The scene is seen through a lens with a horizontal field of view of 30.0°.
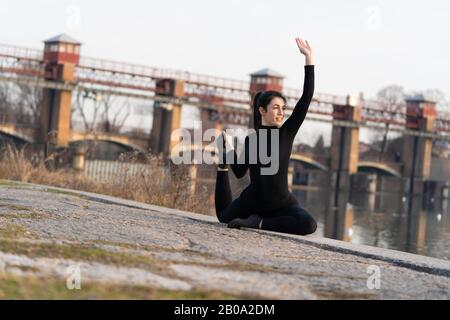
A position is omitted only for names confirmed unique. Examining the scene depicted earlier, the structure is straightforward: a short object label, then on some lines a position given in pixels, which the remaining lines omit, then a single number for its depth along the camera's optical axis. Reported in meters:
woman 6.48
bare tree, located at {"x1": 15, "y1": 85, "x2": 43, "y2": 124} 59.47
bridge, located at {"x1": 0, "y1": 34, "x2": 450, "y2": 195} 45.31
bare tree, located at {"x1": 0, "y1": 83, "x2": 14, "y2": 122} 59.25
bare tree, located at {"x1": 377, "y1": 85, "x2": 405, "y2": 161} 77.94
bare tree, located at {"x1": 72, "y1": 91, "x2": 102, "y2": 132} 53.22
